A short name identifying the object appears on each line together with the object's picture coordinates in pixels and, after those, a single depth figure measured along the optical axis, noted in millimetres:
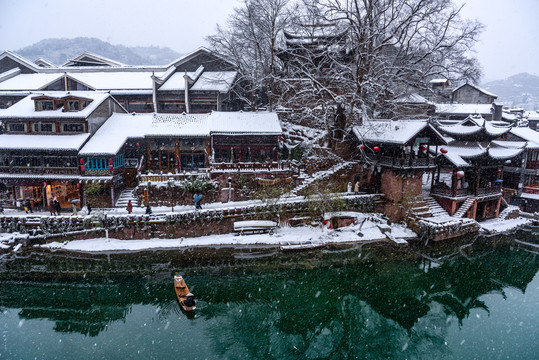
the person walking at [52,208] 22406
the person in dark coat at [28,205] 23228
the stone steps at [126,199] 23875
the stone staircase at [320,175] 25061
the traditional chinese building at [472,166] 24938
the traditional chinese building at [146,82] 31784
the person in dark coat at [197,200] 22688
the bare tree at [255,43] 29828
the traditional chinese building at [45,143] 23750
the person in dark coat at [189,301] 15279
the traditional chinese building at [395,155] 23766
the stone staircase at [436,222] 22547
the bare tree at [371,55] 26616
